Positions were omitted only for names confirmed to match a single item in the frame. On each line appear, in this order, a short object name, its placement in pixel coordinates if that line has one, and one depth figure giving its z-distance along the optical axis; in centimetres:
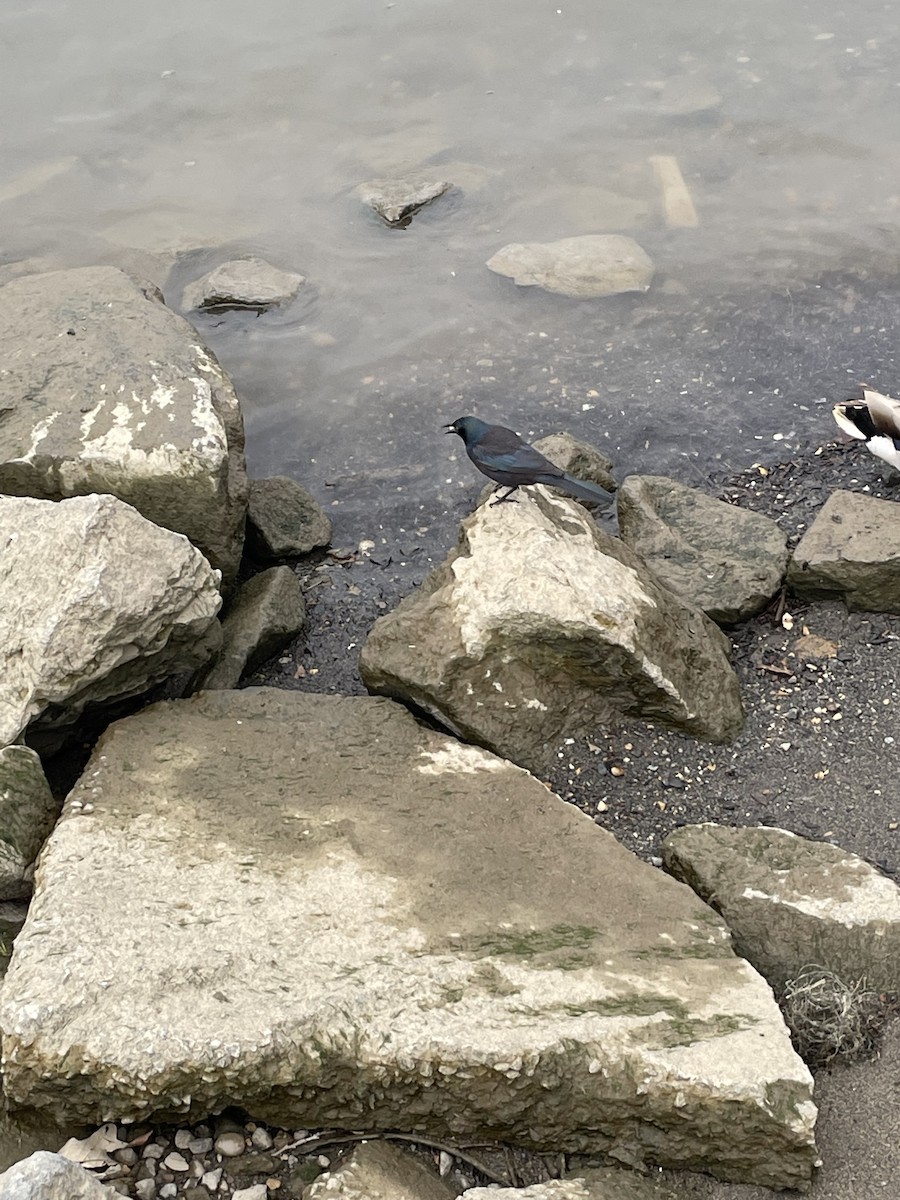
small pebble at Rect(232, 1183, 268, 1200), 300
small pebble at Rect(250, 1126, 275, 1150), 312
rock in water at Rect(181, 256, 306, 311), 824
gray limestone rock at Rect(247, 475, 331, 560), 606
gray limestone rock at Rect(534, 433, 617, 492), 621
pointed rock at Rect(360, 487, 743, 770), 439
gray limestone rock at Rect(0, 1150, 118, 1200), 254
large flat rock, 300
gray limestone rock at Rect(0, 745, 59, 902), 368
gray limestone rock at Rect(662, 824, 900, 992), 358
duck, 594
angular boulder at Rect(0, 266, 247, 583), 496
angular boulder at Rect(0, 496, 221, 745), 405
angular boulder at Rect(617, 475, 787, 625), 522
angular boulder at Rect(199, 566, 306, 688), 504
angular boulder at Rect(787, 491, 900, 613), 508
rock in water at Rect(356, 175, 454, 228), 906
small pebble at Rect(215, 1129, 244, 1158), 311
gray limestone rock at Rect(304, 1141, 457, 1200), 291
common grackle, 498
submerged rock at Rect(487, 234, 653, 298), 823
